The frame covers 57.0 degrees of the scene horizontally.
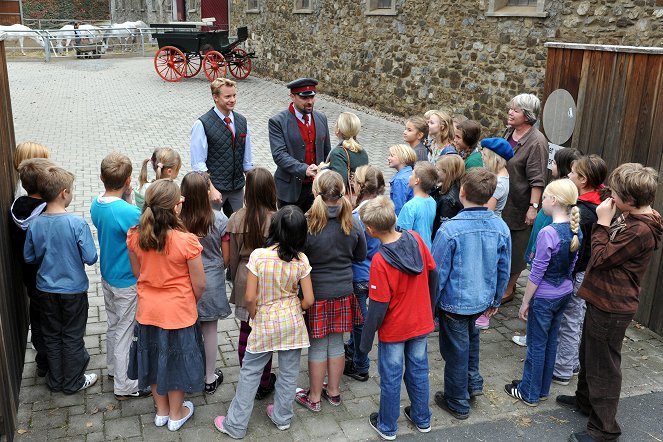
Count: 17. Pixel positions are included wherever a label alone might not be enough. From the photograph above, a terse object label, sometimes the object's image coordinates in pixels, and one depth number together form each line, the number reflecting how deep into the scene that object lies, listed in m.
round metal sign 5.59
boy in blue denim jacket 3.54
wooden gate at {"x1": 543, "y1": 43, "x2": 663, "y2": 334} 4.73
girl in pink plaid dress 3.27
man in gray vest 4.87
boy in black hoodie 3.65
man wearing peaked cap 4.97
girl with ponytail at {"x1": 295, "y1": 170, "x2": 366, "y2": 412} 3.46
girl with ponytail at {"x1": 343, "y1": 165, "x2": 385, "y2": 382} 3.92
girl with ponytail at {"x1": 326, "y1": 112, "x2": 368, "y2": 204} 4.73
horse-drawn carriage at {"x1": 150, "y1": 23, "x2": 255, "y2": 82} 17.39
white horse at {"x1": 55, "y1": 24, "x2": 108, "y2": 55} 21.86
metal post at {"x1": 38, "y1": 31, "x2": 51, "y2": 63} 20.75
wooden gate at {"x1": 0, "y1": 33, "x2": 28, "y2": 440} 3.30
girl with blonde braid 3.61
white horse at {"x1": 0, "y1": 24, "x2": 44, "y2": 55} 22.14
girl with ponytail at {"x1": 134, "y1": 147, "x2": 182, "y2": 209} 4.11
